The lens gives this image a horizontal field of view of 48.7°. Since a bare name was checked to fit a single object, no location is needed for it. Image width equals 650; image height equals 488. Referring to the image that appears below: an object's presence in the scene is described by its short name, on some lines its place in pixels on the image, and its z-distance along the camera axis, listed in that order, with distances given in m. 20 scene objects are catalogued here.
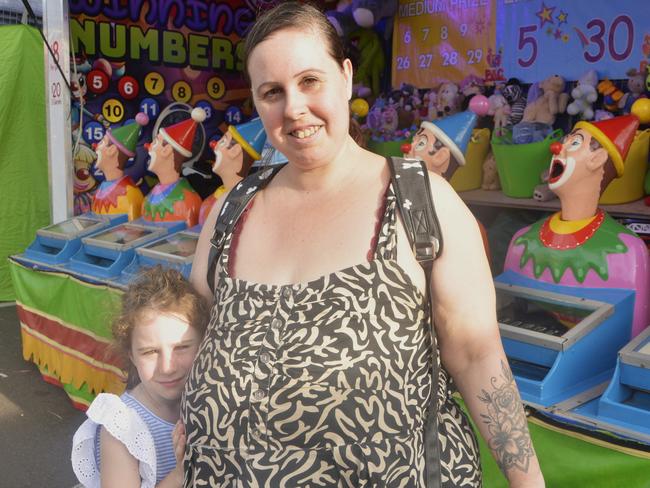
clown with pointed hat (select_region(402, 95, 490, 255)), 2.87
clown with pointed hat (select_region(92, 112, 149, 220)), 4.30
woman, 1.23
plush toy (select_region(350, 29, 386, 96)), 4.60
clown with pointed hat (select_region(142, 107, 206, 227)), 3.96
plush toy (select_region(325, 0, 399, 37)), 4.35
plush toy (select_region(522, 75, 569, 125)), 3.74
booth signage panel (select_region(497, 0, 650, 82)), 3.57
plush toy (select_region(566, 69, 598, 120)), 3.59
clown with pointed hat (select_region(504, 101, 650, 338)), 2.27
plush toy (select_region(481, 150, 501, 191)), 3.90
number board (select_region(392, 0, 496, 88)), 4.22
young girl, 1.55
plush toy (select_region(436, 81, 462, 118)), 4.27
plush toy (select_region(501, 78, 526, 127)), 3.92
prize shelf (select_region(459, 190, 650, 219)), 3.13
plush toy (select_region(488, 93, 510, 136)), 3.95
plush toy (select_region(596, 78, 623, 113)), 3.55
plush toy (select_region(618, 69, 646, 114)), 3.47
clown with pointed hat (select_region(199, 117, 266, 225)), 3.64
